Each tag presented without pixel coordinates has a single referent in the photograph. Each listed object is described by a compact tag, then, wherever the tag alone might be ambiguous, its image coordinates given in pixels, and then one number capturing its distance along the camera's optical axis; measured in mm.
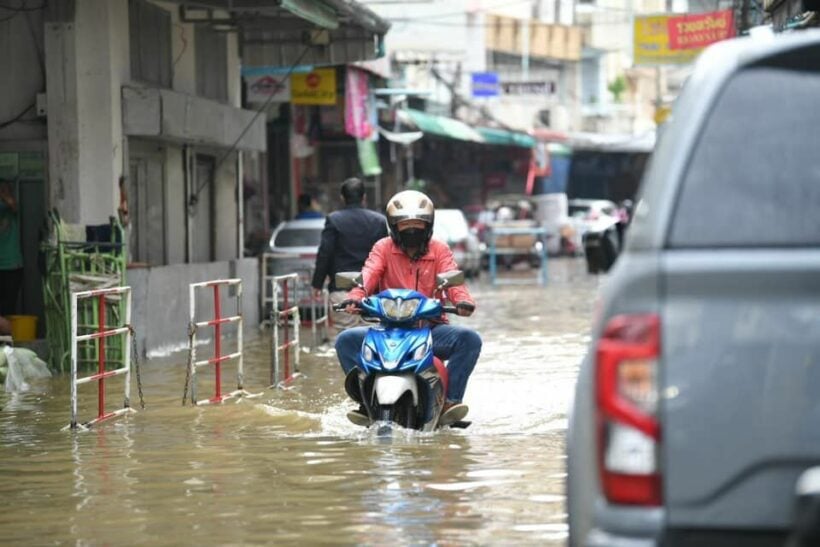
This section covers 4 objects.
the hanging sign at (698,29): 31297
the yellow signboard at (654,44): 33250
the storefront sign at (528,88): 47062
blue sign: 46000
